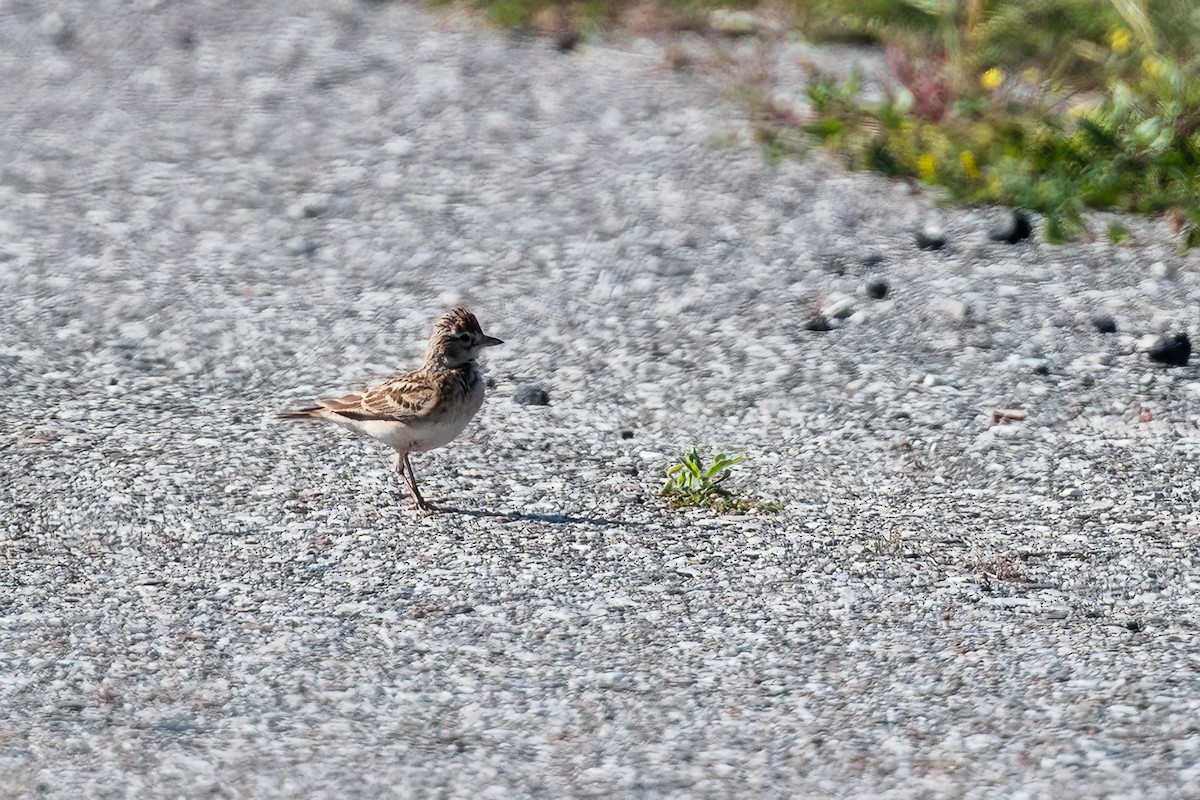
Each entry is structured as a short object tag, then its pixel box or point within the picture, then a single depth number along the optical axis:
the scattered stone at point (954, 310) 19.19
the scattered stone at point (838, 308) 19.58
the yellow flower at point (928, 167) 22.84
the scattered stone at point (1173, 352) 17.87
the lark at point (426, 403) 15.12
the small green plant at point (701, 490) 15.34
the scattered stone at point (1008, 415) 17.05
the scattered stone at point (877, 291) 20.02
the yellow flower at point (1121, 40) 25.52
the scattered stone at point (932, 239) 21.23
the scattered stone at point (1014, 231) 21.25
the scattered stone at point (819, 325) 19.33
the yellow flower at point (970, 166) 22.73
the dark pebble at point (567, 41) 29.70
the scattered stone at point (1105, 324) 18.72
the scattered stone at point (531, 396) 17.97
